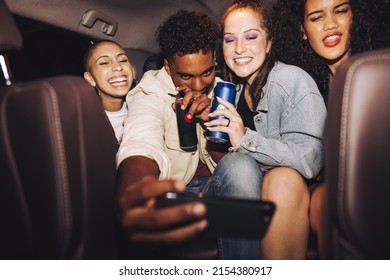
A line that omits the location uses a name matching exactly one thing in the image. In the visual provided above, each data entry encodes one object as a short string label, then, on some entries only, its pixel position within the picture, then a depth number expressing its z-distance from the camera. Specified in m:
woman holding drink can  1.22
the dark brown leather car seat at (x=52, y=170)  0.86
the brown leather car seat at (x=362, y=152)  0.75
